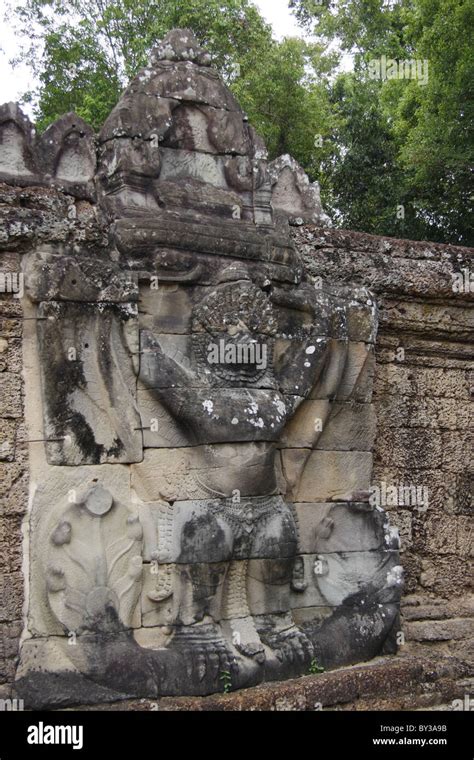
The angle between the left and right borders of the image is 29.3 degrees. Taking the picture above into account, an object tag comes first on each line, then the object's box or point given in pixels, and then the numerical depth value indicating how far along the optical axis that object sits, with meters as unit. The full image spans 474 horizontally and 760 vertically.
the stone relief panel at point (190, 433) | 5.12
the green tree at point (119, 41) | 16.97
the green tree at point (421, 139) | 13.52
